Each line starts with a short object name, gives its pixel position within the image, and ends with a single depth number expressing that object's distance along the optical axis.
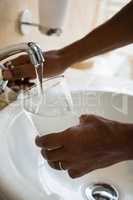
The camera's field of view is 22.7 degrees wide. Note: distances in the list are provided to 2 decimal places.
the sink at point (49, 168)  0.45
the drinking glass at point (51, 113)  0.63
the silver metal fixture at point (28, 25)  0.77
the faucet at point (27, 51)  0.51
